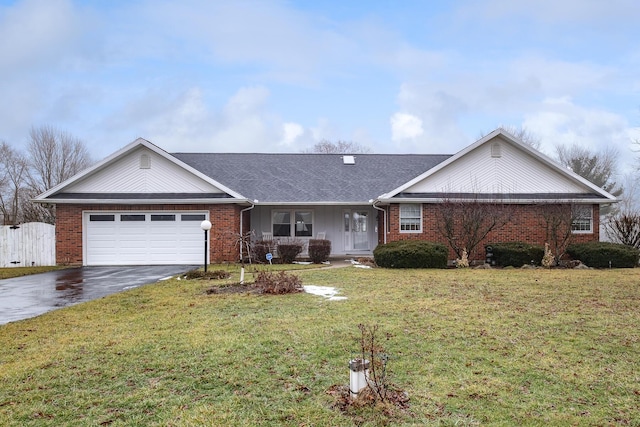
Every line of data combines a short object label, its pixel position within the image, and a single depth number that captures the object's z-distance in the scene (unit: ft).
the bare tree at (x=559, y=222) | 53.67
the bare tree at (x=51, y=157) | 108.78
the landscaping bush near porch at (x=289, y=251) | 57.93
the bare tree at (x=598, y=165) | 121.49
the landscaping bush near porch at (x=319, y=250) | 58.34
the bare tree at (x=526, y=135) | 135.03
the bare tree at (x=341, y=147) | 151.43
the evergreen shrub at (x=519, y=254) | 52.37
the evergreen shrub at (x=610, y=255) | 50.34
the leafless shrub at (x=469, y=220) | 53.01
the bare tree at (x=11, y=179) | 101.71
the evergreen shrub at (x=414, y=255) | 49.52
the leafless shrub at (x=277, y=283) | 32.22
